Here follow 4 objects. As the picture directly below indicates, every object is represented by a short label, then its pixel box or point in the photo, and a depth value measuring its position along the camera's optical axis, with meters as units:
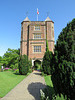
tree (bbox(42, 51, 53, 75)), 14.06
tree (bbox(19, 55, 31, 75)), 13.84
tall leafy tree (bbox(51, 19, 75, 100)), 3.57
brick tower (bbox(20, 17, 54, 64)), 24.30
